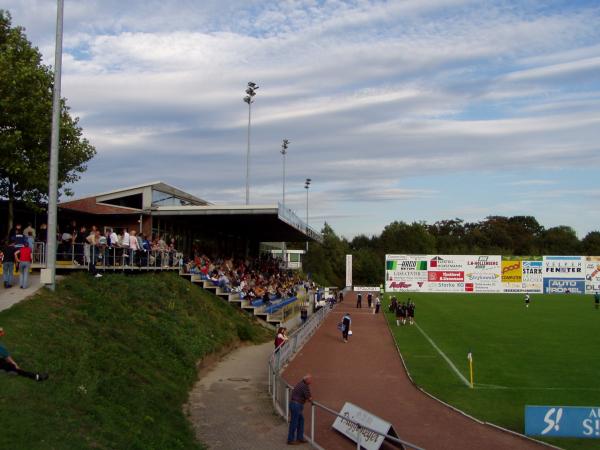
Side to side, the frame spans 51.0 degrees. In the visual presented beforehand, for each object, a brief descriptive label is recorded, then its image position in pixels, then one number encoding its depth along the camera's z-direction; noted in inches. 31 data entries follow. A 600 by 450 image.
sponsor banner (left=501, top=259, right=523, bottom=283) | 2918.3
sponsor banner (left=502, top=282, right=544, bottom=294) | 2925.7
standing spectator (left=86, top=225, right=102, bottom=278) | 860.6
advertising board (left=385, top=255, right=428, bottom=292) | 2883.9
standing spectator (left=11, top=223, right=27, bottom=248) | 705.6
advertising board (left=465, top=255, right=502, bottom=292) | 2925.7
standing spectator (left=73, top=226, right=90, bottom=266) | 895.1
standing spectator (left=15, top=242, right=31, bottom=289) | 684.1
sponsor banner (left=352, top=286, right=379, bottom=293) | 2796.3
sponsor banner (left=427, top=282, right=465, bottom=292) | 2915.8
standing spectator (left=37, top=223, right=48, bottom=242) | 1049.4
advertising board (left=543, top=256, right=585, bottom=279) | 2903.5
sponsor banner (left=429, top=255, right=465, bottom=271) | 2898.6
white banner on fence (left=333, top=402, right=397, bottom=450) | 453.7
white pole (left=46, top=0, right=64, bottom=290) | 671.8
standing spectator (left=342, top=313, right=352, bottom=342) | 1193.0
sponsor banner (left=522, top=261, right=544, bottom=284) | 2913.4
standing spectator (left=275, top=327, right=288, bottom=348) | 849.5
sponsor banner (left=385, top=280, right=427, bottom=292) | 2903.5
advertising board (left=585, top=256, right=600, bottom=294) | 2891.2
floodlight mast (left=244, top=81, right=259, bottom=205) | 1690.3
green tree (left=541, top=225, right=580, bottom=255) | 4606.8
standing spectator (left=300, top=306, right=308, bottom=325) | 1505.9
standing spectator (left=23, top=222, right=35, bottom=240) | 830.6
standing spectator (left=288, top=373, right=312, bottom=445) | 491.8
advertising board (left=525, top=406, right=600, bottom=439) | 499.8
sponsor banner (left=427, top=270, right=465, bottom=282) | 2906.0
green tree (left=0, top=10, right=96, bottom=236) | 964.6
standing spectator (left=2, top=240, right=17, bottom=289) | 693.9
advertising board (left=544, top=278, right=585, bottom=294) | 2913.4
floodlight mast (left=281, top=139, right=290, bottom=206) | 2481.5
